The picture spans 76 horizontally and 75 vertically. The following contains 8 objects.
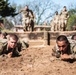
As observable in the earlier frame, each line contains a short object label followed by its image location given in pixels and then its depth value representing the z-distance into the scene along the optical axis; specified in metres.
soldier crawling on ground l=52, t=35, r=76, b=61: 7.14
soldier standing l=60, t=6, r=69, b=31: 18.56
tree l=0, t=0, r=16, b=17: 27.62
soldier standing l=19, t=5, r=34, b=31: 18.23
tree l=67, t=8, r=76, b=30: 46.08
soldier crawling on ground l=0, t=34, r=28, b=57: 7.59
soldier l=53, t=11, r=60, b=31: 19.19
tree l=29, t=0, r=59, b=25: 50.09
